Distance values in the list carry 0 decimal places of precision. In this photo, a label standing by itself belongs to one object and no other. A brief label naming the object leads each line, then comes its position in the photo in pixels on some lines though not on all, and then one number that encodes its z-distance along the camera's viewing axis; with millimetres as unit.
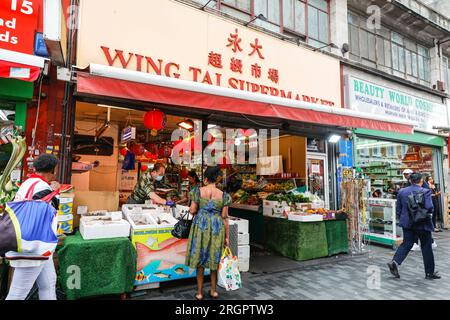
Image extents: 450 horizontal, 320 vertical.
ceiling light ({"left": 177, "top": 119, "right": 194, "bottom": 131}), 7095
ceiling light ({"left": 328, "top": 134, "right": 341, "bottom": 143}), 9023
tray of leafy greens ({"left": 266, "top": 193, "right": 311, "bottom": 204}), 7199
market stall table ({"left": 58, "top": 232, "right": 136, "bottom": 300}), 3922
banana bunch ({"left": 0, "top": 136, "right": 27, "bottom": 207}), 3843
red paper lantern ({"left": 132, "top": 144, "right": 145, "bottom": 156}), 8930
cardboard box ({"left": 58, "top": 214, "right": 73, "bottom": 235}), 4340
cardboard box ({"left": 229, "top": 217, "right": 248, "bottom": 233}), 5723
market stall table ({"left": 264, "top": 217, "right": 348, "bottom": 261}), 6630
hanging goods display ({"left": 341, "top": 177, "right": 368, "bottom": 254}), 7371
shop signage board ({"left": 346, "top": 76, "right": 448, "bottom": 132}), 9609
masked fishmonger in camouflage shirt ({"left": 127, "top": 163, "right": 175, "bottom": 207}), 6090
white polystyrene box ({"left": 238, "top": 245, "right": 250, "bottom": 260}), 5738
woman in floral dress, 4207
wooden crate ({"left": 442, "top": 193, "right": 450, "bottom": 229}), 11617
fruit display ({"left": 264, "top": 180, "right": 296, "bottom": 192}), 9016
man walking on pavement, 5383
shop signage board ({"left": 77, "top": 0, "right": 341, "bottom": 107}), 5668
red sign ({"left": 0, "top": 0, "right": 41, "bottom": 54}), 4637
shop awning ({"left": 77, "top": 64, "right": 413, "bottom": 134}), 4156
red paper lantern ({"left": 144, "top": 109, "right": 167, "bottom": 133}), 5623
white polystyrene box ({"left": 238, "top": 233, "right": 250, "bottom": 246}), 5723
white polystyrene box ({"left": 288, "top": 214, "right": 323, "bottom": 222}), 6561
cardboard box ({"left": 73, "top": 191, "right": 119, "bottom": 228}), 5129
